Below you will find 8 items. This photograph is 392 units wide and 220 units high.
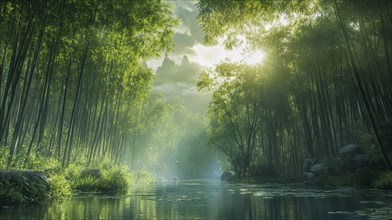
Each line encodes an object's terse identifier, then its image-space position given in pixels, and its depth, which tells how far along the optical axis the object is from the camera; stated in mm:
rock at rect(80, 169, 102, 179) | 16219
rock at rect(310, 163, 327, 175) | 21627
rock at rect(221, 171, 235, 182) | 41050
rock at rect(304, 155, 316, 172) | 24078
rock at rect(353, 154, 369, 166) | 18389
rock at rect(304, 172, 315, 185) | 21609
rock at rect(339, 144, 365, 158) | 19477
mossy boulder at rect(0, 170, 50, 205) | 9227
